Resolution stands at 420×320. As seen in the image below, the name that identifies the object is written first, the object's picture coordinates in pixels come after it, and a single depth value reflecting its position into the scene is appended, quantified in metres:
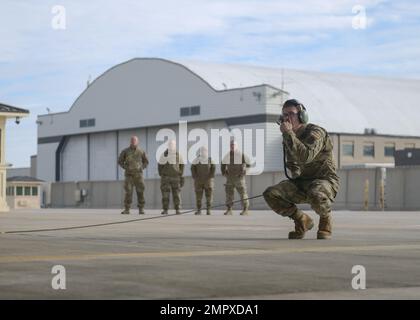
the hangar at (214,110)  65.44
